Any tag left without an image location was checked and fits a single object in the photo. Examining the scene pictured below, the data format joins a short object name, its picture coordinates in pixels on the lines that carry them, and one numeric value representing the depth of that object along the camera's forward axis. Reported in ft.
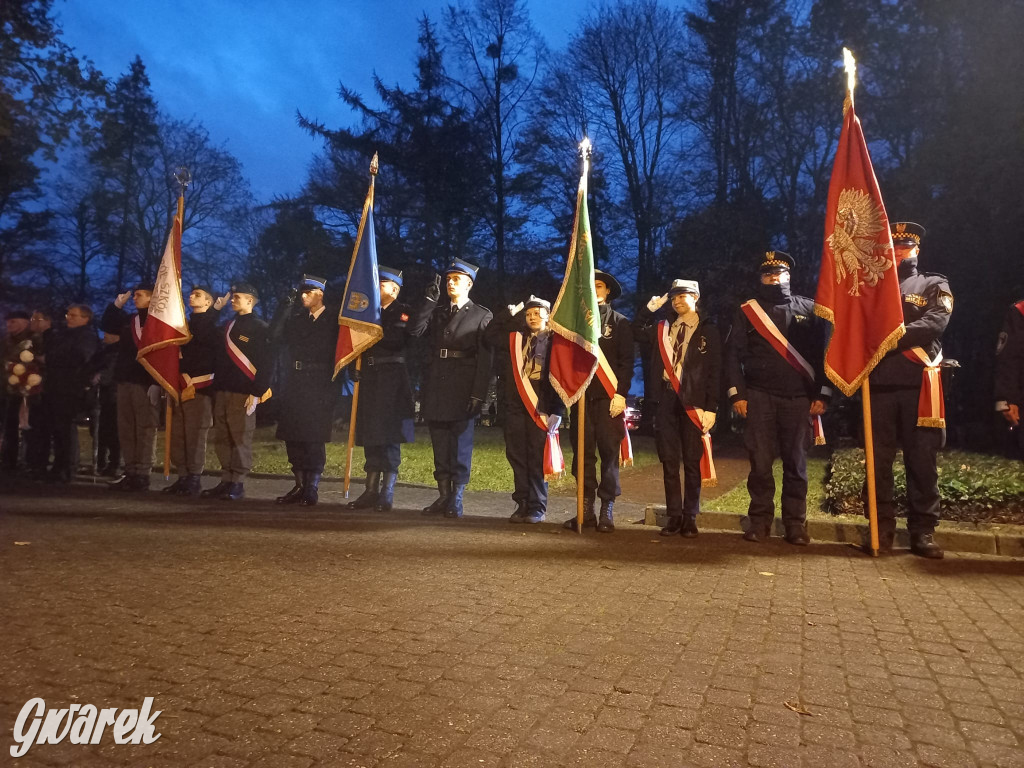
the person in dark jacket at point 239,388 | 28.35
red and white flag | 29.53
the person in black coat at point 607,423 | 23.47
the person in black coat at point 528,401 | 24.32
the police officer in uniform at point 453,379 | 25.81
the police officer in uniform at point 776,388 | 21.36
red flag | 19.99
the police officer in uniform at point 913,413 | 19.89
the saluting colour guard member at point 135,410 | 30.60
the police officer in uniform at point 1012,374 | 20.26
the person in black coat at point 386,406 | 26.73
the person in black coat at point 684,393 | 22.22
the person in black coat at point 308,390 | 27.53
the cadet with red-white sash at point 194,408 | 29.40
